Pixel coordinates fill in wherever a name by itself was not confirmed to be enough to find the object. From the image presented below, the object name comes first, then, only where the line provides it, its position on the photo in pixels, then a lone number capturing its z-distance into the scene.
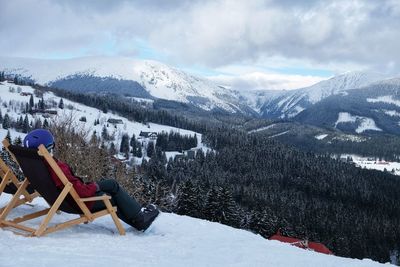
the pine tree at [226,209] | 49.81
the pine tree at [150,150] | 174.75
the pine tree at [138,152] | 171.48
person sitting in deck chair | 7.07
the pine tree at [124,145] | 170.75
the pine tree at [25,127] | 159.88
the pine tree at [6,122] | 159.25
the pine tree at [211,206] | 48.03
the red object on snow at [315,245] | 37.99
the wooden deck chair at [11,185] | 8.12
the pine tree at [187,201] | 47.03
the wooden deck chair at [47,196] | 6.78
